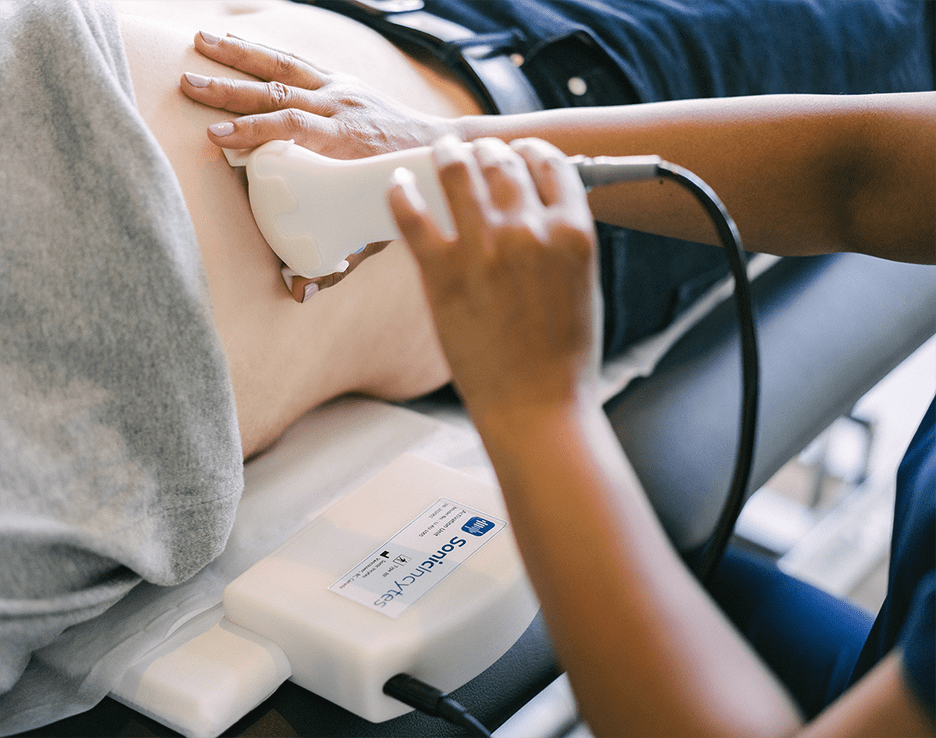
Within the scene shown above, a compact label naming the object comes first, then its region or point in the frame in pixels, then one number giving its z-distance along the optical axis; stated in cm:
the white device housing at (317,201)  60
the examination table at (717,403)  57
